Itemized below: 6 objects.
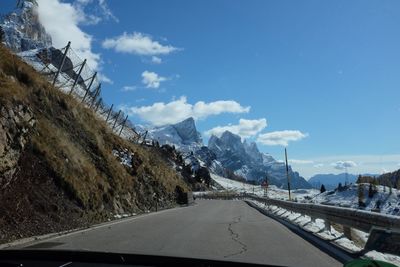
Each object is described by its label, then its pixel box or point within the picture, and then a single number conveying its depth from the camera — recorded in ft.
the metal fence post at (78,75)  96.19
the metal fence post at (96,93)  111.55
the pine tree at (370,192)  440.49
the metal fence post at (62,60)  84.58
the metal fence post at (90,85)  104.51
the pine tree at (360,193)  358.96
